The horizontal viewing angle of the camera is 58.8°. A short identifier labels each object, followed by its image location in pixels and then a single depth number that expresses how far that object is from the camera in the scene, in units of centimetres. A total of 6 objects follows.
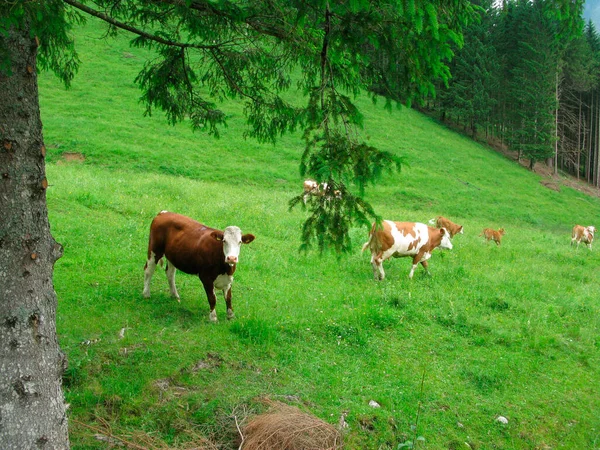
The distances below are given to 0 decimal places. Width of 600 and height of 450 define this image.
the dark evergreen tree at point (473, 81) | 5119
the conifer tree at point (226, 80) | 475
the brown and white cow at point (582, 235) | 2494
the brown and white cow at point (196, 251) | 875
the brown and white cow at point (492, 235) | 2195
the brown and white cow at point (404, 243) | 1334
